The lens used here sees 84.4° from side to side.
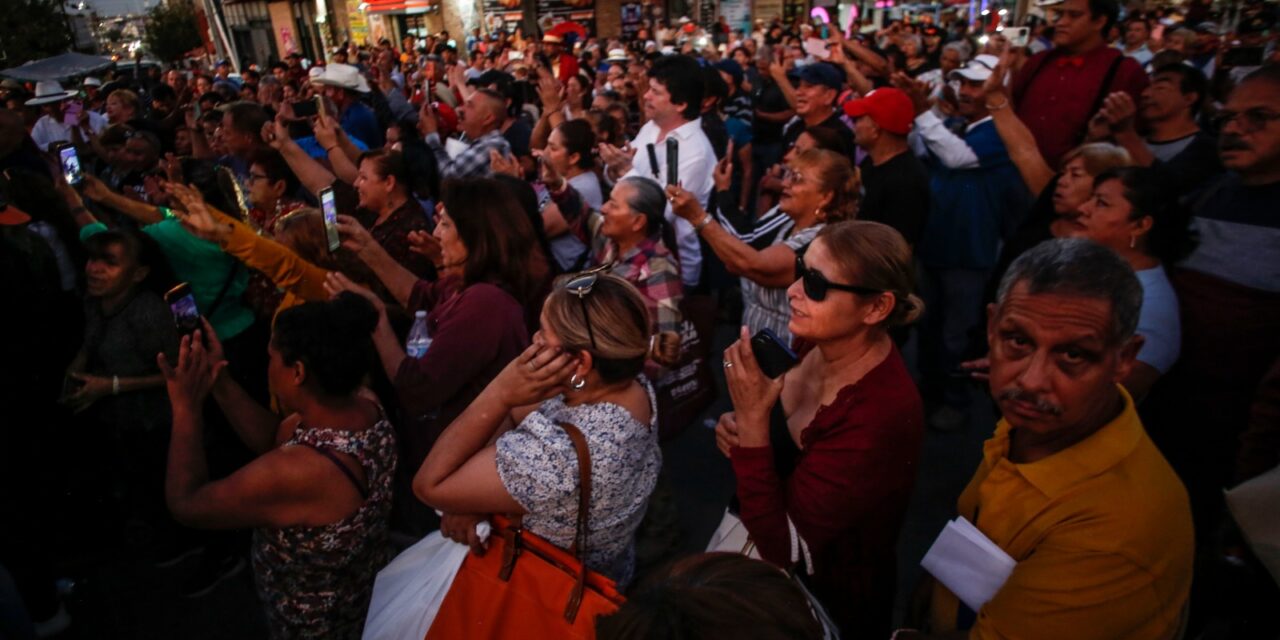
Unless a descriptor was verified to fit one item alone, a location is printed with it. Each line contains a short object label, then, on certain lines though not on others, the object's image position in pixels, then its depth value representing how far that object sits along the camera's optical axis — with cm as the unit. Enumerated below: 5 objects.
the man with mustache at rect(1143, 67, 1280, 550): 230
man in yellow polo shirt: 134
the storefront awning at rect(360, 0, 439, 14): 2525
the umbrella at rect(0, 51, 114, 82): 1037
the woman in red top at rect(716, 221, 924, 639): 178
